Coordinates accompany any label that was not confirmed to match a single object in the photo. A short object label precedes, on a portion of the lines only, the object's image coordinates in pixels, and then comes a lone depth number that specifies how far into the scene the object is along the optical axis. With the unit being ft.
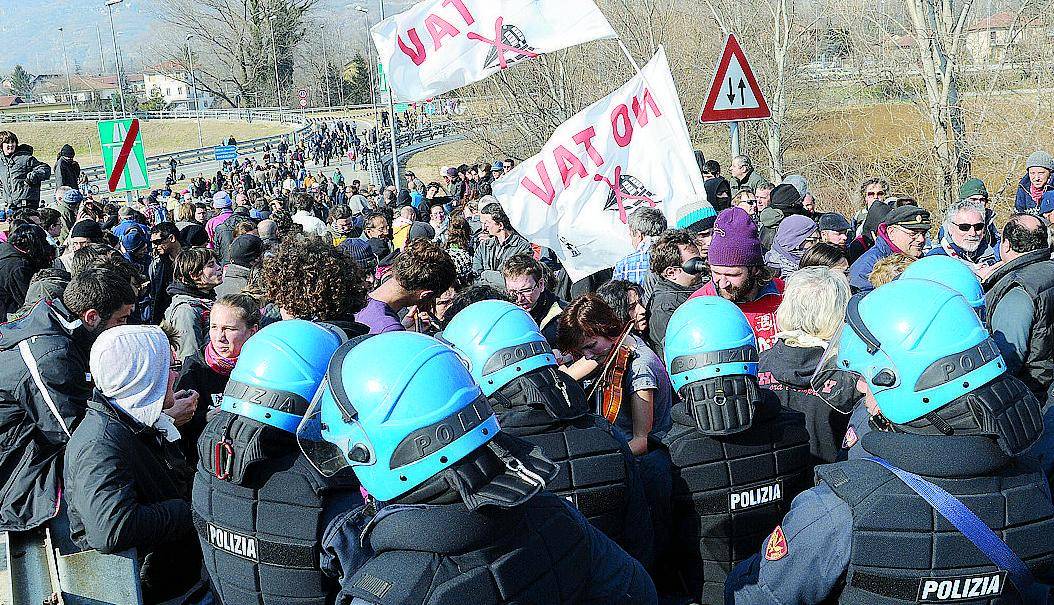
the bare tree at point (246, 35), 318.24
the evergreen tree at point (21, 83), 443.32
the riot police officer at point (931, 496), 7.91
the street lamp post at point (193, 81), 321.34
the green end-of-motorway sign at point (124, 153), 34.22
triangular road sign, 22.52
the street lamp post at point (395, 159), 68.08
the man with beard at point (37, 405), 12.83
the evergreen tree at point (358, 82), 332.39
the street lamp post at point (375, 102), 169.68
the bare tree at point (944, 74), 50.37
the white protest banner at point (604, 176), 20.56
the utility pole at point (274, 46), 311.82
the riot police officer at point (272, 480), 9.21
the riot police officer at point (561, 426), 10.50
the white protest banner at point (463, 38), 23.43
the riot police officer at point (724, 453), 10.87
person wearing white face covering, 11.00
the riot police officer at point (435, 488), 6.40
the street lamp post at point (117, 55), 120.57
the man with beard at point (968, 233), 22.47
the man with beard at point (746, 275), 17.07
